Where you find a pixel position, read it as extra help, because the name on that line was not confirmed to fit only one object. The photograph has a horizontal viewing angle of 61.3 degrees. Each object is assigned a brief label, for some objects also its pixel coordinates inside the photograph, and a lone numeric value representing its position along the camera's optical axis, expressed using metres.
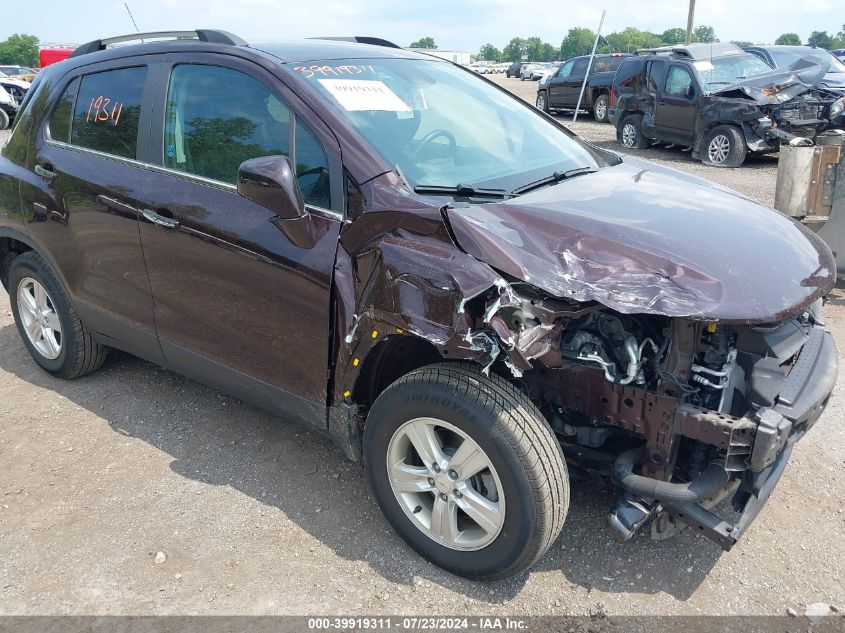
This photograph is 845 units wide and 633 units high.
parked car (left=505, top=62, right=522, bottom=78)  57.25
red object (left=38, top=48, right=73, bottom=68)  32.06
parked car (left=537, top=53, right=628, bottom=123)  18.36
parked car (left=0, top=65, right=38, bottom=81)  26.80
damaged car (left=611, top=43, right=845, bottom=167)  10.79
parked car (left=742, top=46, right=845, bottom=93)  12.51
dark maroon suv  2.45
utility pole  21.55
